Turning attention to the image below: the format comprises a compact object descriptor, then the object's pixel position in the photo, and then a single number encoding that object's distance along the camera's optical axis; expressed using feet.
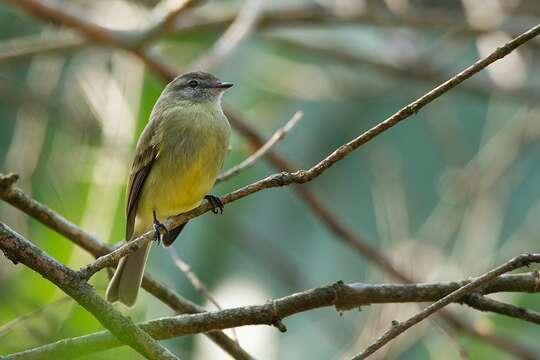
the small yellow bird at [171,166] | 26.53
